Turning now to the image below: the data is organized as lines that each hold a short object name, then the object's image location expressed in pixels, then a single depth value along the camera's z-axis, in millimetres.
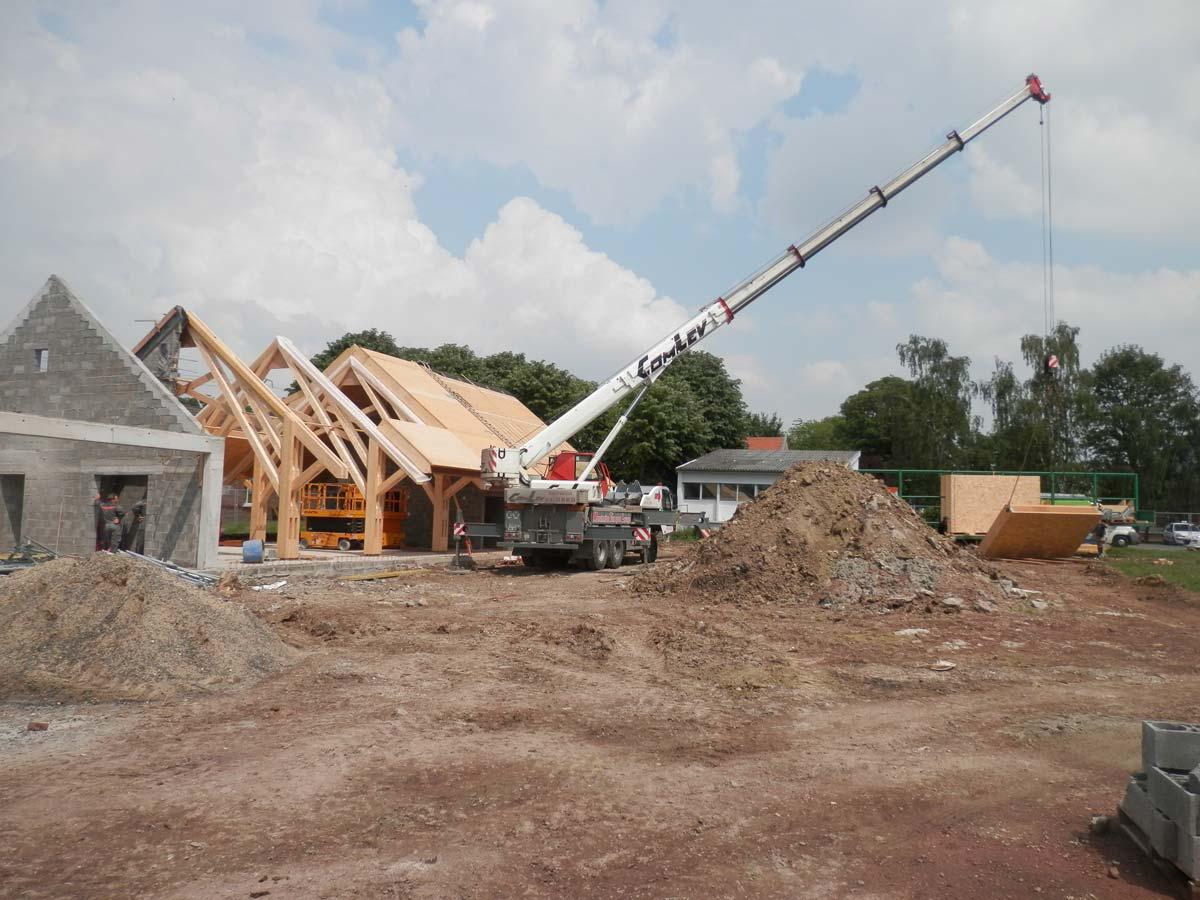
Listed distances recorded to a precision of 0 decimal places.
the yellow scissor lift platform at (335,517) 24109
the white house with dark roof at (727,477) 39875
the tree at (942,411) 48844
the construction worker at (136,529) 17219
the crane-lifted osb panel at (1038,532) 19922
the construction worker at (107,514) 16281
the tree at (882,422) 50031
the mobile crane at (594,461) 19531
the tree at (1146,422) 51375
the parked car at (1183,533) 38969
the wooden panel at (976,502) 24000
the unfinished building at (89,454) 16594
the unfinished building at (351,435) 19625
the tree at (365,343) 53719
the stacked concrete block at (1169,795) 3842
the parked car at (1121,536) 34625
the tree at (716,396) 50281
